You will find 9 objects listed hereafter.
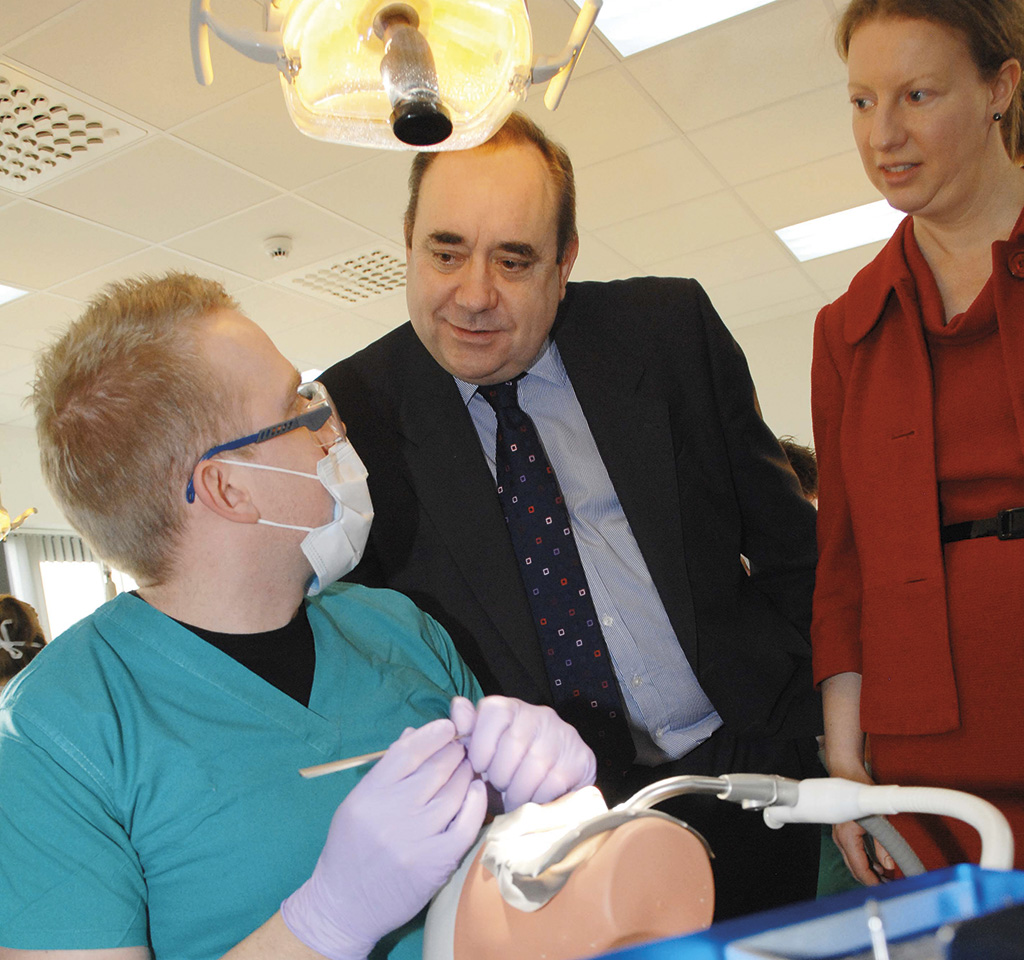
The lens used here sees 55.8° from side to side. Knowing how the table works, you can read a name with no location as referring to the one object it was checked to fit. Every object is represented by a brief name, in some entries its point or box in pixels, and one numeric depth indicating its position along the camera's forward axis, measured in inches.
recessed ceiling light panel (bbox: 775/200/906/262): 214.8
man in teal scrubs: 35.1
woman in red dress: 43.6
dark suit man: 59.9
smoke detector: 184.9
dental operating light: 46.9
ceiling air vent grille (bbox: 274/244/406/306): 199.0
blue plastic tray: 17.1
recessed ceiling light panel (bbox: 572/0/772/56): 131.6
